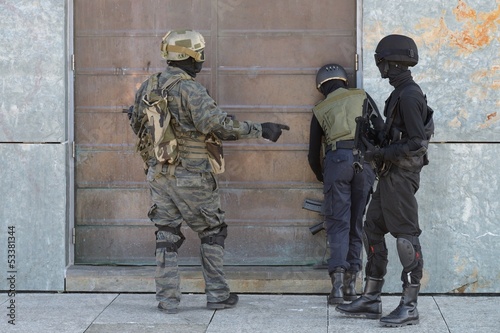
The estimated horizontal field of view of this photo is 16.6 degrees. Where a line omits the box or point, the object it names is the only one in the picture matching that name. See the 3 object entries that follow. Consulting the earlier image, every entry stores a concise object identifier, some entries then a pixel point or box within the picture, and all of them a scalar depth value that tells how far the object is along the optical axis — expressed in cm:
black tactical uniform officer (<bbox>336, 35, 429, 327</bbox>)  1192
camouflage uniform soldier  1264
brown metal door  1420
